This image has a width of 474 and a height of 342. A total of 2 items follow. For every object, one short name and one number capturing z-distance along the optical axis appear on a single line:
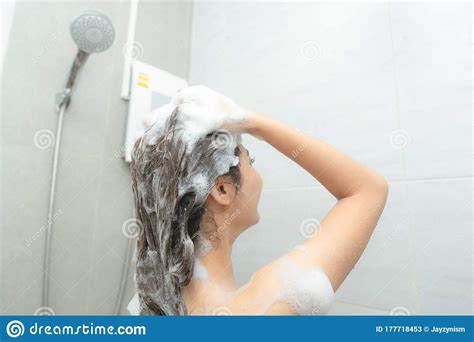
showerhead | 0.98
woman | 0.65
